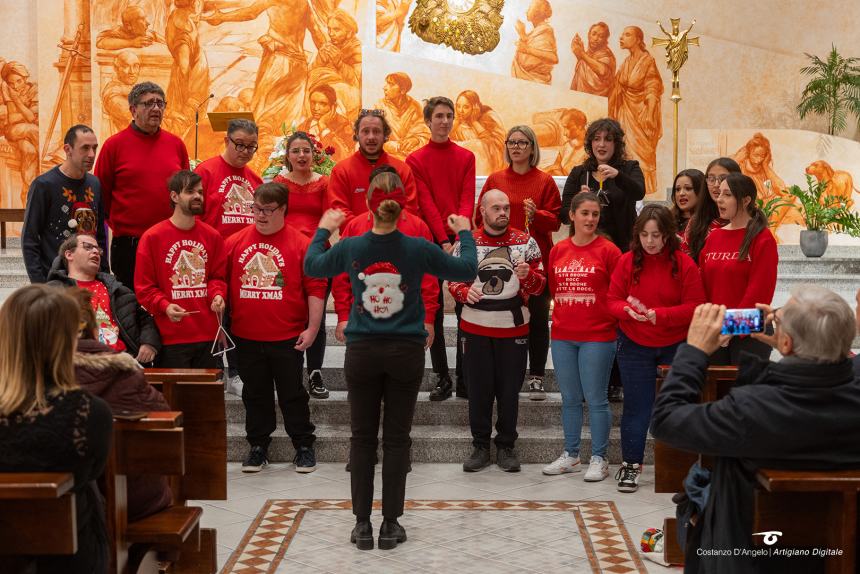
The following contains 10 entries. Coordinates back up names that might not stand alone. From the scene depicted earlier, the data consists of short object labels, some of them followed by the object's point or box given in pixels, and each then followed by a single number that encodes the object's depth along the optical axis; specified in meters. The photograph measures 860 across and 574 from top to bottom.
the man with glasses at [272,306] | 5.49
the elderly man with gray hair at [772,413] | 2.65
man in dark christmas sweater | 5.36
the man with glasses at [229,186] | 5.85
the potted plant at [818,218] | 11.56
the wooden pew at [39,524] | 2.63
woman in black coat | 5.90
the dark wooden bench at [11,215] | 11.65
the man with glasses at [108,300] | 4.83
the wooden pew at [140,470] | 3.14
